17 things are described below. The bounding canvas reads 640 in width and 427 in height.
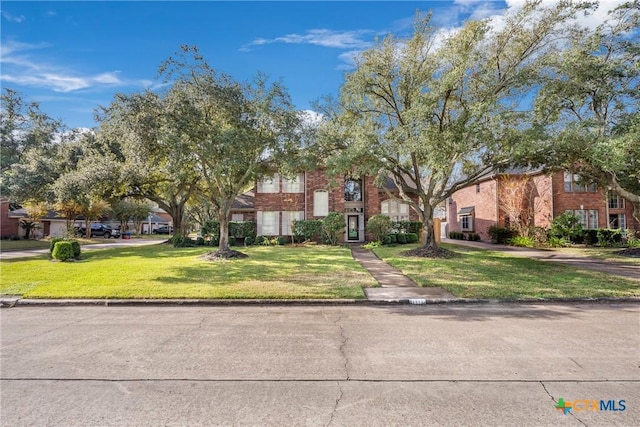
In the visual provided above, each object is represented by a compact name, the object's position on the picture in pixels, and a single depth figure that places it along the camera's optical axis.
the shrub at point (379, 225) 23.83
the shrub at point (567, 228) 24.02
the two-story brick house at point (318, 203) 26.33
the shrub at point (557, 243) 23.03
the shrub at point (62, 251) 15.17
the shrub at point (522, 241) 23.52
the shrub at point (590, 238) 24.28
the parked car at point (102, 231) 43.78
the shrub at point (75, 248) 15.72
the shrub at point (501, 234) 26.00
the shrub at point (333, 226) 23.52
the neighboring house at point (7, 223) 35.38
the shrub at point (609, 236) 23.61
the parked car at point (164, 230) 56.59
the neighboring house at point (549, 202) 26.10
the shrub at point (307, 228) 24.98
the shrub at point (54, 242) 15.79
